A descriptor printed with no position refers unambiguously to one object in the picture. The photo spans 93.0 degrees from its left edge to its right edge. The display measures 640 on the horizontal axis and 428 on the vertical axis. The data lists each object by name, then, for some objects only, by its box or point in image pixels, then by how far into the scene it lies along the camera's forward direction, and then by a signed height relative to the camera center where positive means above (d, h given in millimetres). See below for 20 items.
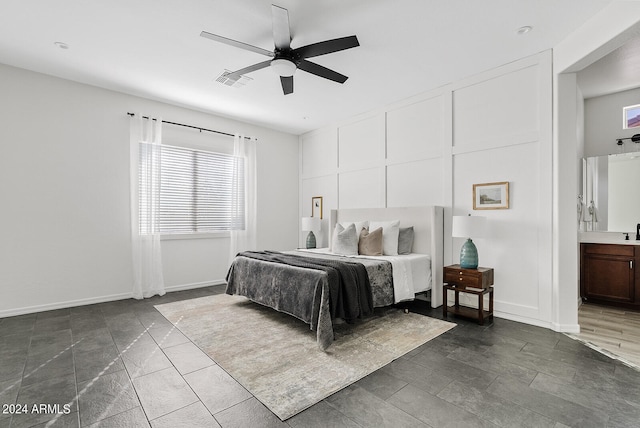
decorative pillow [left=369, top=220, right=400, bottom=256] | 4227 -320
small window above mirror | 4184 +1368
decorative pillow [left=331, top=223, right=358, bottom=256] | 4367 -389
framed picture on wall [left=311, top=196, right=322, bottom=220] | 6238 +190
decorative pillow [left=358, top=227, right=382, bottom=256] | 4223 -403
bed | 2965 -706
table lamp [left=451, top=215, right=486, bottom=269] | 3461 -204
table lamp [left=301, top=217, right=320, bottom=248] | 5800 -218
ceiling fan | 2535 +1517
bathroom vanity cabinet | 3895 -787
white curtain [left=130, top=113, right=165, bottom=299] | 4578 +155
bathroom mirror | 4129 +306
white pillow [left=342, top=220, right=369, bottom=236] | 4637 -152
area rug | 2141 -1217
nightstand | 3391 -818
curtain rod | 4731 +1531
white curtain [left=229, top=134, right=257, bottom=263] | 5762 +507
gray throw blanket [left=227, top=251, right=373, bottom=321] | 2973 -738
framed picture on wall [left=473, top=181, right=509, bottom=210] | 3658 +241
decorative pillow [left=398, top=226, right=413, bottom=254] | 4320 -369
